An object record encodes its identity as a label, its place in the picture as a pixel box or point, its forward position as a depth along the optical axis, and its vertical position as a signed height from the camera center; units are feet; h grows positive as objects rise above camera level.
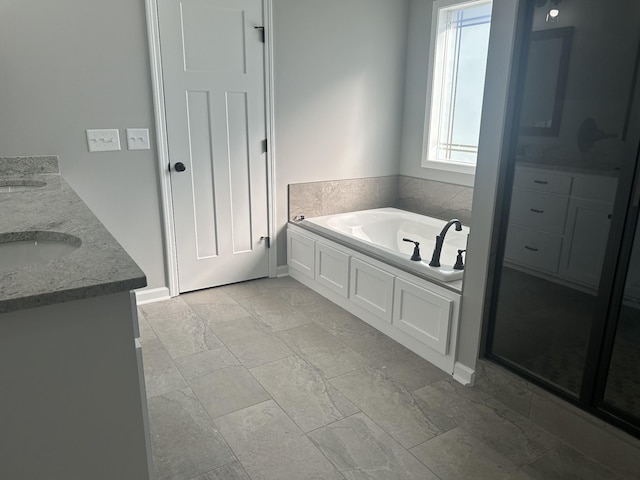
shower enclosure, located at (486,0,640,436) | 5.93 -1.22
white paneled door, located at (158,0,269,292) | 10.93 -0.57
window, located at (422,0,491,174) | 12.06 +0.74
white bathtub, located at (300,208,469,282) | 11.73 -2.98
